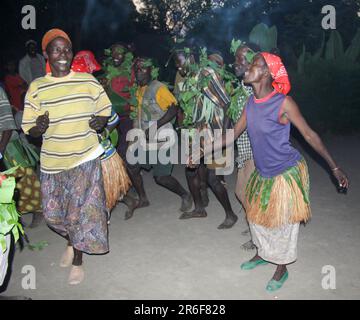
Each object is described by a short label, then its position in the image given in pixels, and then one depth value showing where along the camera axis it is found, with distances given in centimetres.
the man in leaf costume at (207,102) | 476
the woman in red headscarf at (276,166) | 339
